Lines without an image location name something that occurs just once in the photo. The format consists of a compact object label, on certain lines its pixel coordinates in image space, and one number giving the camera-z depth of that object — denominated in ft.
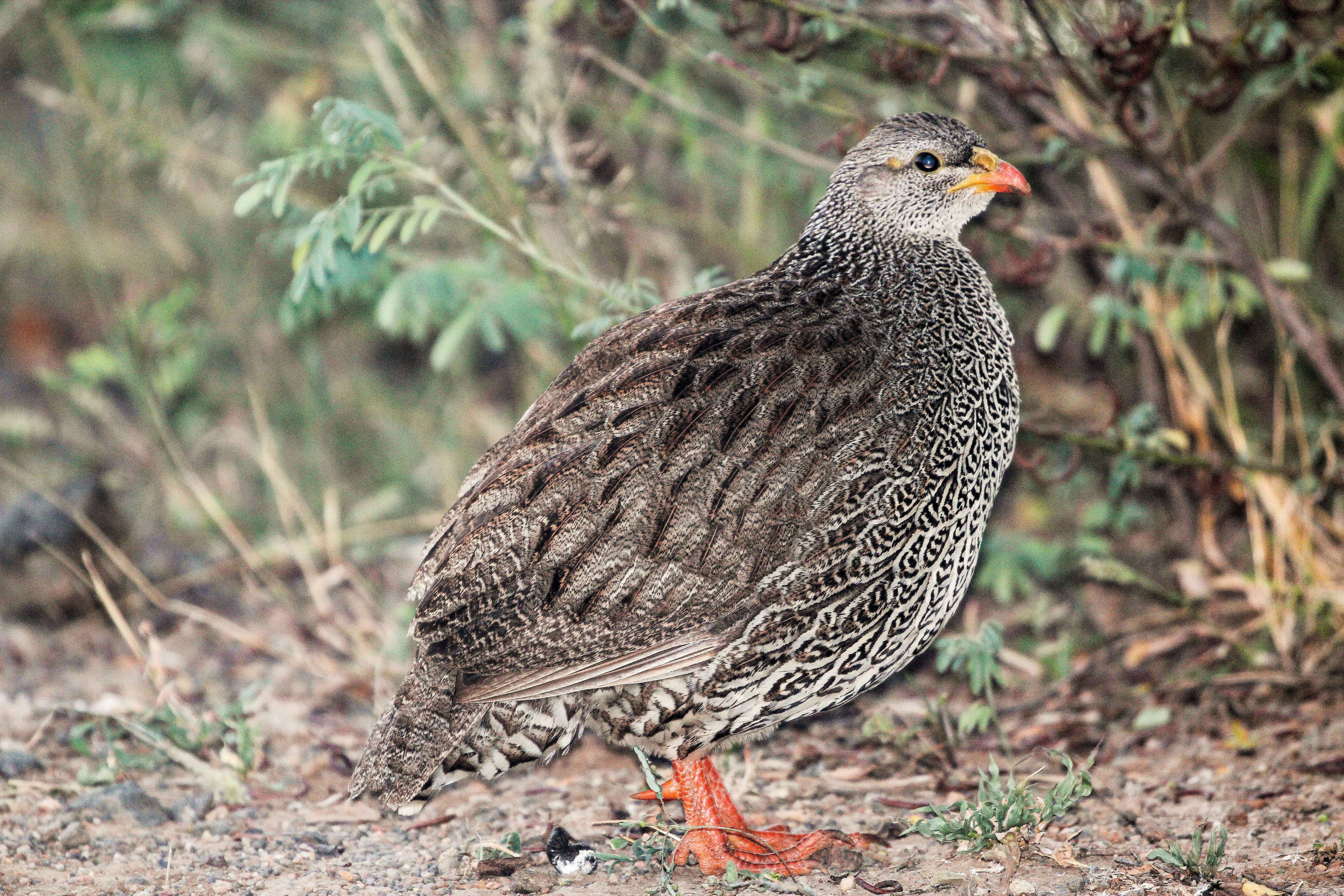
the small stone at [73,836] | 23.12
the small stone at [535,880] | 21.91
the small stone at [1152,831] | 23.06
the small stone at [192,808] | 24.89
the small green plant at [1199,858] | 20.42
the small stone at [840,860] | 22.47
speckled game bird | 21.65
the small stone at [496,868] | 22.48
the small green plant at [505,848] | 22.50
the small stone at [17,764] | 25.95
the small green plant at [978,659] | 25.04
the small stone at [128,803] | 24.54
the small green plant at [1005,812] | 20.94
